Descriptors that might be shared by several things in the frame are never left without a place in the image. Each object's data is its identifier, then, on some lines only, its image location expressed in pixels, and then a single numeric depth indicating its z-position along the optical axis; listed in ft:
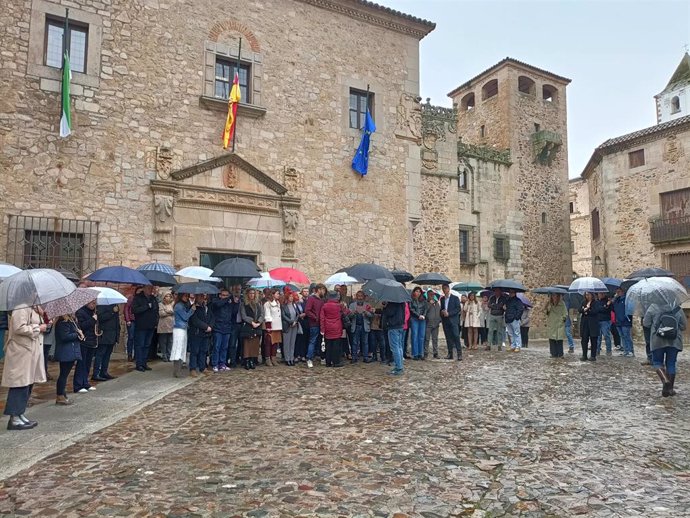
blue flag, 52.01
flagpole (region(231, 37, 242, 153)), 46.26
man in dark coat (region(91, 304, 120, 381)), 28.25
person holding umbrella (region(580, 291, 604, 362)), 39.58
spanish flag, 44.72
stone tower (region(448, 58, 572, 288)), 84.64
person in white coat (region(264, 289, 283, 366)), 34.45
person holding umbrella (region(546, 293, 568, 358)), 40.63
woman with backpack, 24.31
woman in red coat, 34.53
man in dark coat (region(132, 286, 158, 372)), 31.83
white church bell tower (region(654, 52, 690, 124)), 141.69
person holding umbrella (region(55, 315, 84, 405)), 22.39
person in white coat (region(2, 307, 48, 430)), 18.48
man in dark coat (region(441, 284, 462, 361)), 40.73
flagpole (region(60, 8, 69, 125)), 40.01
